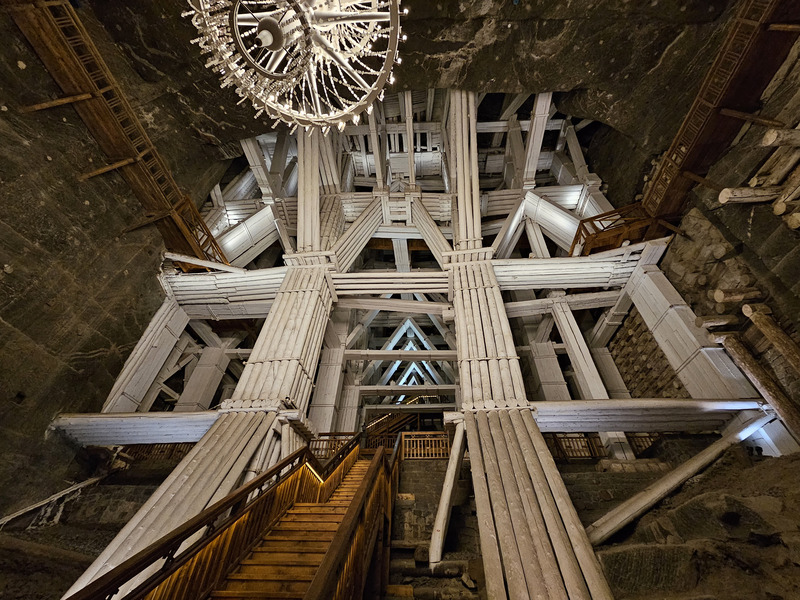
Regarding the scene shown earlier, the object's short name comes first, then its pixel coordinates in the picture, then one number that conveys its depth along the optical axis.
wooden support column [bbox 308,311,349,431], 10.79
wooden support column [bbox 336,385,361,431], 11.79
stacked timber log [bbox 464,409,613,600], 3.22
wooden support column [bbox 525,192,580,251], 9.77
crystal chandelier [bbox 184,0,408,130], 3.86
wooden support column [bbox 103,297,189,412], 7.40
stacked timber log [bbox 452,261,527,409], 5.93
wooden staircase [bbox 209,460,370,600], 2.52
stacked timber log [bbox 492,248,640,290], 8.01
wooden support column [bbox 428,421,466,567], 3.82
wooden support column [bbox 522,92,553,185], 9.26
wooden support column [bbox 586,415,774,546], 4.12
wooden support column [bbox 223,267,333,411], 6.14
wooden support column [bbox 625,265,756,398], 5.80
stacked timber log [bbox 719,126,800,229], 5.05
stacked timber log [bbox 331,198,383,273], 9.07
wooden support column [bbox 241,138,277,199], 10.25
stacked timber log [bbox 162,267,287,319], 8.79
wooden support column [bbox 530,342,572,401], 10.56
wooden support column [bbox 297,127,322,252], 8.91
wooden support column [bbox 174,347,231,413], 10.69
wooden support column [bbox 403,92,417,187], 9.27
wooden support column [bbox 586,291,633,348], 8.87
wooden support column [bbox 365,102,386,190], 9.45
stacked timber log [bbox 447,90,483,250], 8.92
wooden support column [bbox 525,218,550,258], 10.73
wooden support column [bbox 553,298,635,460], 7.95
